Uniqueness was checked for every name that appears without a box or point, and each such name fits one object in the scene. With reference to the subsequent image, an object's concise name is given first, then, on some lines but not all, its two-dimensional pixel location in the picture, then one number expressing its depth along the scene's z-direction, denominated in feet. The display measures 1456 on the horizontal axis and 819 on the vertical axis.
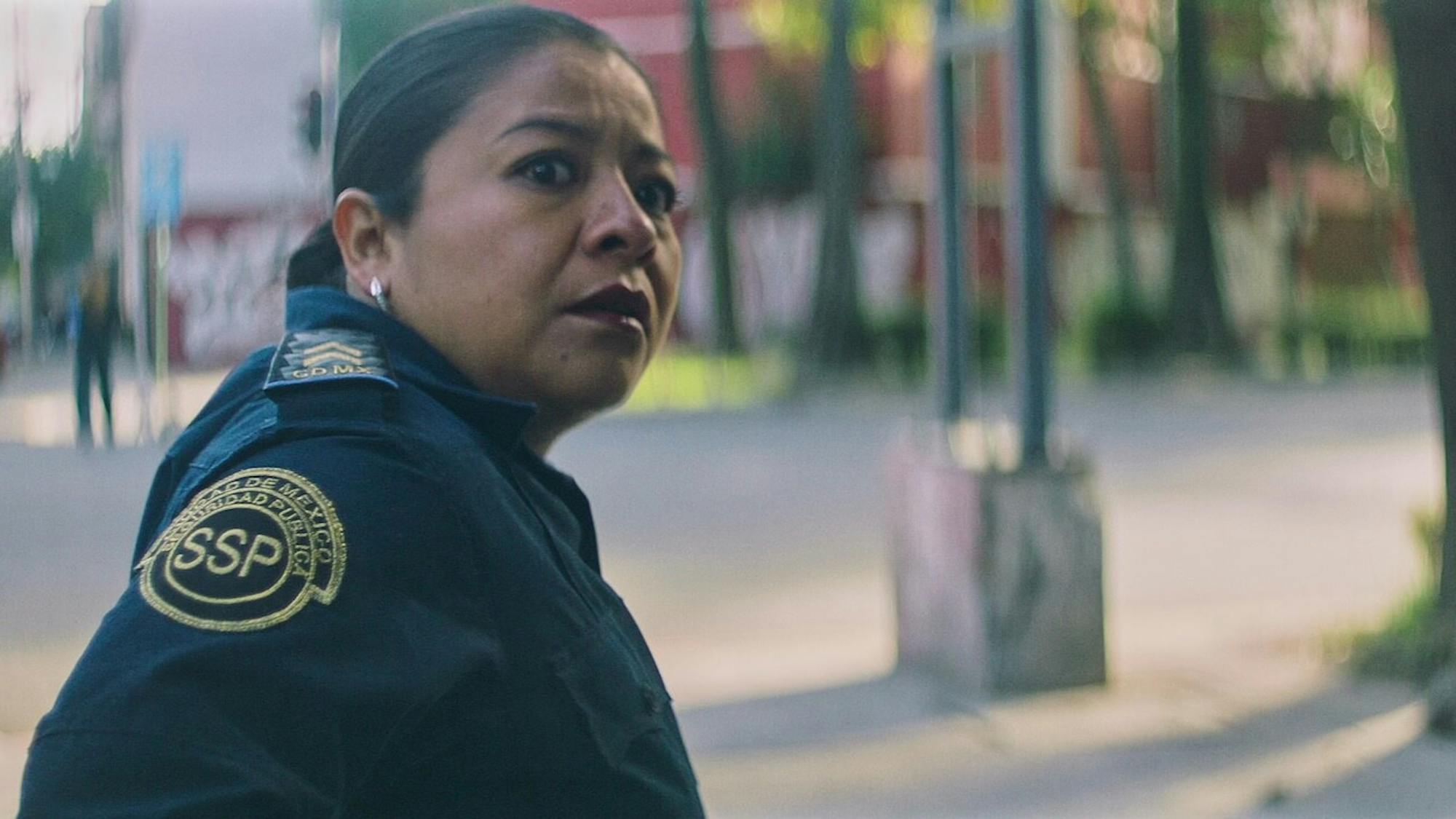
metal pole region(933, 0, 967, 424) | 21.84
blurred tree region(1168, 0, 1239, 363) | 86.94
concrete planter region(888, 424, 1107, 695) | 19.40
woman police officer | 3.68
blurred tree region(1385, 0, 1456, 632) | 18.45
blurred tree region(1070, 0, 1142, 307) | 93.76
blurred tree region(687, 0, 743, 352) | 76.28
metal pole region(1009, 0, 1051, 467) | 19.94
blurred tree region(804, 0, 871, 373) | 76.48
